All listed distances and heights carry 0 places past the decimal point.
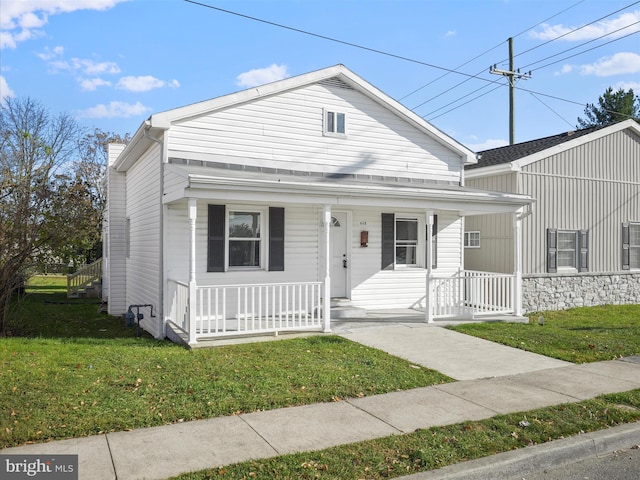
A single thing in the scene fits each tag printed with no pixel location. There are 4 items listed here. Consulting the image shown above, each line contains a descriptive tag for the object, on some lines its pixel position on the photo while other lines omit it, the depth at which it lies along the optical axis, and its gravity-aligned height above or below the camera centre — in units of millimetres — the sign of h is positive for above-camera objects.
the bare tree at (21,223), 10234 +526
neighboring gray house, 14219 +916
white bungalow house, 9562 +924
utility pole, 22234 +7836
